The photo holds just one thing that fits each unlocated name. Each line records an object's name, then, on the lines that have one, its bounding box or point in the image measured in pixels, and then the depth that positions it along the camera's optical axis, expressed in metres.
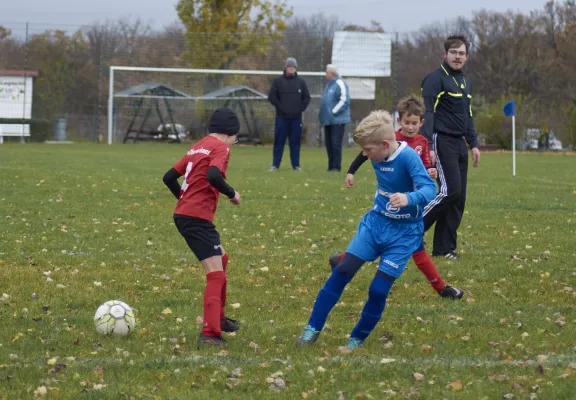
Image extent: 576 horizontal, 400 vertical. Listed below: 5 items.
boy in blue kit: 11.48
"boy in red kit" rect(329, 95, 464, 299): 14.67
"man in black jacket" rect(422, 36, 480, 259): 17.62
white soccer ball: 11.98
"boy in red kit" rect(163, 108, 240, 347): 11.95
